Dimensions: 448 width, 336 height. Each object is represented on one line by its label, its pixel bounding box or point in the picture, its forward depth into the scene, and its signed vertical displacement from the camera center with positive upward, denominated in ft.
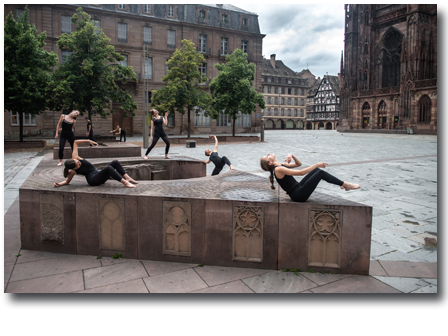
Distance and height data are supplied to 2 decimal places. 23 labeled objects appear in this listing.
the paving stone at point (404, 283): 12.36 -5.21
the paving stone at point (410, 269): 13.50 -5.13
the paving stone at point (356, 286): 12.23 -5.23
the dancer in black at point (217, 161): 26.73 -0.92
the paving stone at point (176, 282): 12.33 -5.17
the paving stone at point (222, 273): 13.05 -5.13
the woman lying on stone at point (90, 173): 16.43 -1.15
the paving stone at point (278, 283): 12.37 -5.21
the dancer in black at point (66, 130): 28.04 +1.76
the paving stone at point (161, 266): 13.87 -5.06
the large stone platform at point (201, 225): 13.46 -3.31
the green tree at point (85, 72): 74.54 +18.33
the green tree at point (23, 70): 66.90 +16.81
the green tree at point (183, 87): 92.38 +18.05
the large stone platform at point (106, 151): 35.24 -0.09
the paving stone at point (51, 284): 12.26 -5.16
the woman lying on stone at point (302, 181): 13.73 -1.28
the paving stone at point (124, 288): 12.19 -5.19
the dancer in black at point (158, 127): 33.68 +2.38
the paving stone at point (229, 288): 12.21 -5.23
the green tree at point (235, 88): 99.71 +19.03
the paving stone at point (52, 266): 13.62 -5.07
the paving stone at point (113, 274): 12.87 -5.11
